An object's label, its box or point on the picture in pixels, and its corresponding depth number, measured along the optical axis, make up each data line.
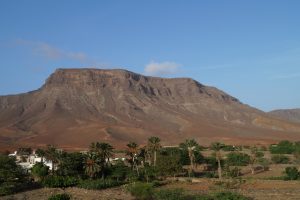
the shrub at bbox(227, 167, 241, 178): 68.03
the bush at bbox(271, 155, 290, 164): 90.62
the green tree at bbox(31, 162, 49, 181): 59.97
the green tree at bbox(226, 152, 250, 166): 86.00
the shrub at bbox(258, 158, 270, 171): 80.31
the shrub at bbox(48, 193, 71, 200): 41.19
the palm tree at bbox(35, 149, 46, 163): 67.61
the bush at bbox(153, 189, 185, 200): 41.59
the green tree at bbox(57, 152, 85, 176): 60.69
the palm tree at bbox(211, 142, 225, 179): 67.06
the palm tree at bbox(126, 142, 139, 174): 67.25
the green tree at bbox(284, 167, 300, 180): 62.96
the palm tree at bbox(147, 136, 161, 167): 70.12
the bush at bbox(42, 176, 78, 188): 54.92
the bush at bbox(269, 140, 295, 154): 109.06
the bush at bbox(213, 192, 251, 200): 39.31
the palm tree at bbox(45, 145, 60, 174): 61.59
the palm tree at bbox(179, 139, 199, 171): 71.56
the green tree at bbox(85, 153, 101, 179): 59.28
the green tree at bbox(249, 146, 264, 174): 88.68
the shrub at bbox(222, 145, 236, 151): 118.06
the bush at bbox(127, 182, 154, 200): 46.25
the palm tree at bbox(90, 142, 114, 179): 60.31
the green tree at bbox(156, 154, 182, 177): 63.99
